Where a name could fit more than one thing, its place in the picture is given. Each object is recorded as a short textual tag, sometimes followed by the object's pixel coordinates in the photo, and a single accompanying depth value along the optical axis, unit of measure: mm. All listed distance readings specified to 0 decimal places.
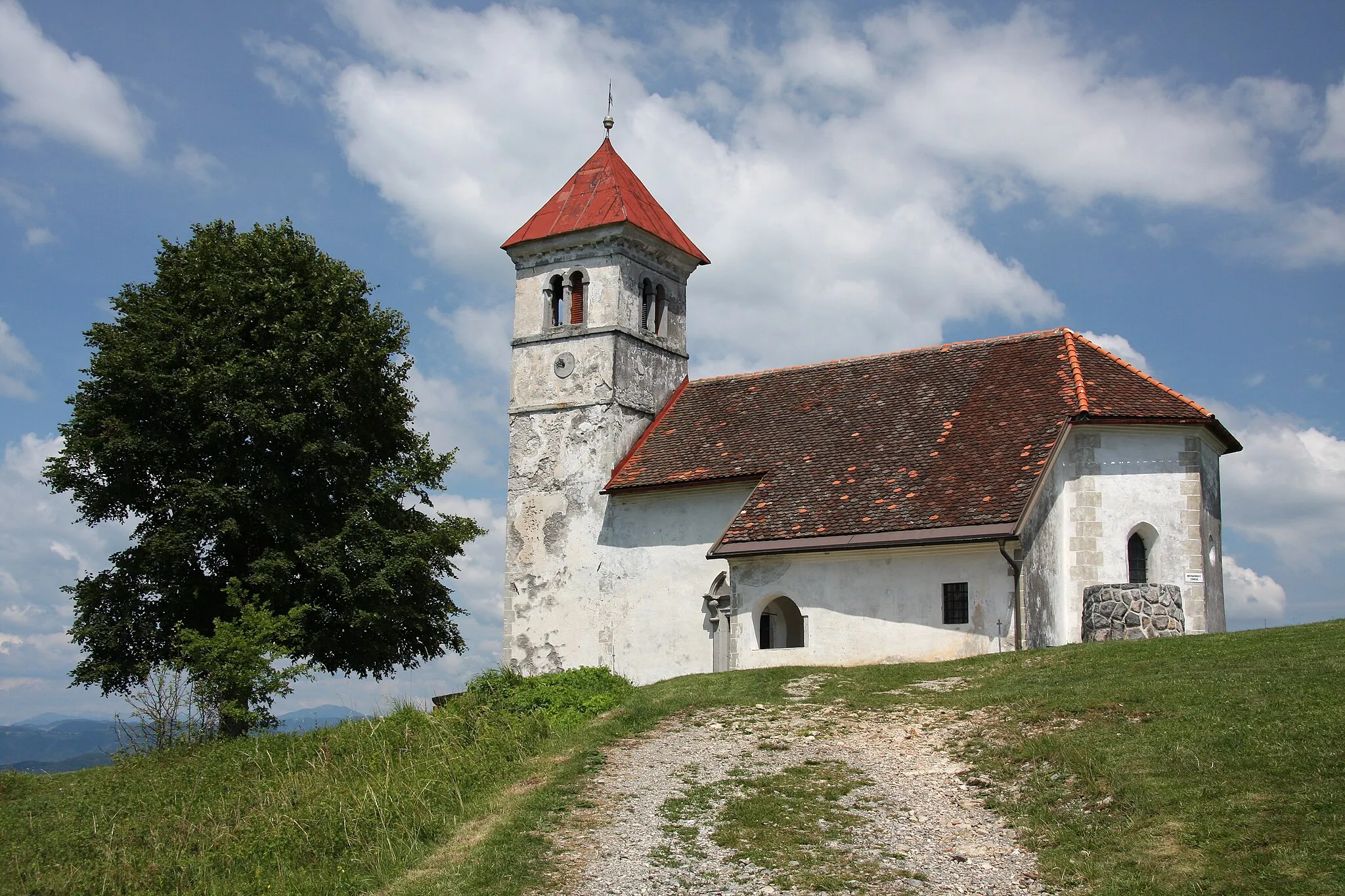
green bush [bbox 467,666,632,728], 18938
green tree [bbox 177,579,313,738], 21641
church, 22562
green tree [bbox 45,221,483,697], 26359
